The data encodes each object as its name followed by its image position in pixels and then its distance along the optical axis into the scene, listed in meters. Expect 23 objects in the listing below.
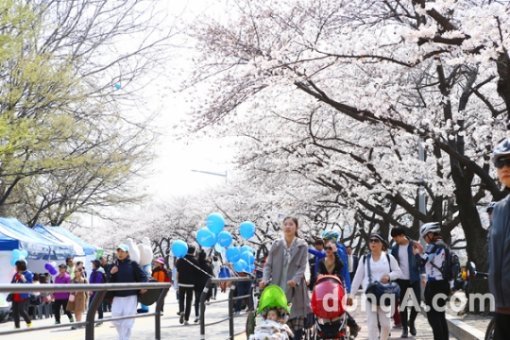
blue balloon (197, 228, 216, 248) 19.47
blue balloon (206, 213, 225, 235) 19.67
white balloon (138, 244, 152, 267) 11.93
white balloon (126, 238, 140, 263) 11.20
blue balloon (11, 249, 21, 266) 21.00
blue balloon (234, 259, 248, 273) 22.06
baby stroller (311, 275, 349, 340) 8.59
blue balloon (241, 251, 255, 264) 22.61
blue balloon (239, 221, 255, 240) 20.19
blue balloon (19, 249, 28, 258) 21.14
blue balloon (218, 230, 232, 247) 20.94
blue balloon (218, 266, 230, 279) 29.38
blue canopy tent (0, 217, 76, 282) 21.45
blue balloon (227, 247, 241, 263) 22.17
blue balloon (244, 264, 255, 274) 22.29
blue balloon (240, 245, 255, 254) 22.91
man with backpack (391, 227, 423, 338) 11.94
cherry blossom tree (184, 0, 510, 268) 12.52
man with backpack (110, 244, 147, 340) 7.83
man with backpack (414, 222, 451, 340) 9.80
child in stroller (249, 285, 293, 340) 6.96
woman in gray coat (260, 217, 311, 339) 8.58
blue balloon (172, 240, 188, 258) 18.75
